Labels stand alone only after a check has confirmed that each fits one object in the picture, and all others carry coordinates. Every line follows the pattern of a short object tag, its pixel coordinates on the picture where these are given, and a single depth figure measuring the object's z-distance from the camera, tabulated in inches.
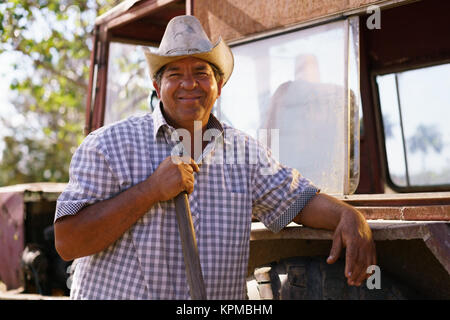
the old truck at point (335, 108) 101.5
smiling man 93.4
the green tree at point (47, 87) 356.2
